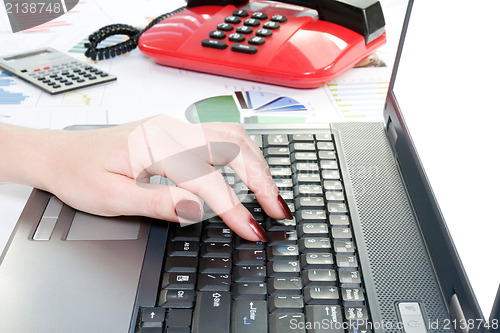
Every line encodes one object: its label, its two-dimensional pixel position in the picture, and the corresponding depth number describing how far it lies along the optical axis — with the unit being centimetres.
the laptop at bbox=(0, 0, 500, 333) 36
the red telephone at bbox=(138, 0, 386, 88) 71
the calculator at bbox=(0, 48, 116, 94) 72
